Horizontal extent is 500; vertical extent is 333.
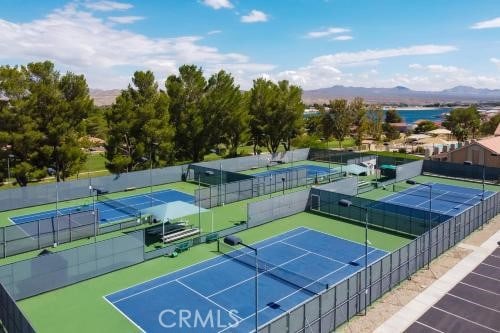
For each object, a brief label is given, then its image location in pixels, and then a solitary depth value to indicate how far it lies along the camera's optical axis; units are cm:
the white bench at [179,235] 2941
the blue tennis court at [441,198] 3872
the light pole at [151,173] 4441
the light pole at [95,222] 3063
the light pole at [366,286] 1984
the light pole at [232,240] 1753
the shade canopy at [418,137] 9186
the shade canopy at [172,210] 2918
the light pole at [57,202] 2905
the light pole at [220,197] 3954
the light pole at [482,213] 3208
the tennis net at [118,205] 3756
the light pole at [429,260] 2539
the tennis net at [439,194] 4125
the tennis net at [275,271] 2303
